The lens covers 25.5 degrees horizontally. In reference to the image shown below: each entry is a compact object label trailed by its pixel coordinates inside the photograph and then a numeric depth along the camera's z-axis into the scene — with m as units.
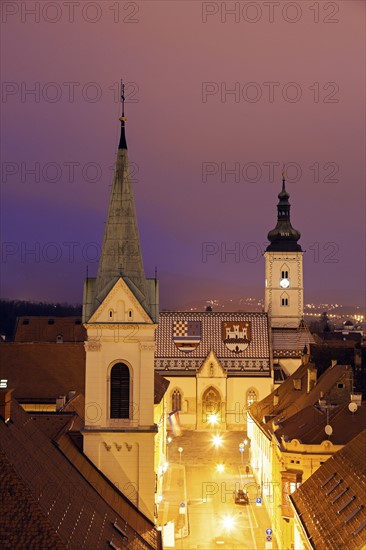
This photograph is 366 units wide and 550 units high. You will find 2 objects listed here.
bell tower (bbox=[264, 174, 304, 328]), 106.44
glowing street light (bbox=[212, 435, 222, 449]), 81.38
